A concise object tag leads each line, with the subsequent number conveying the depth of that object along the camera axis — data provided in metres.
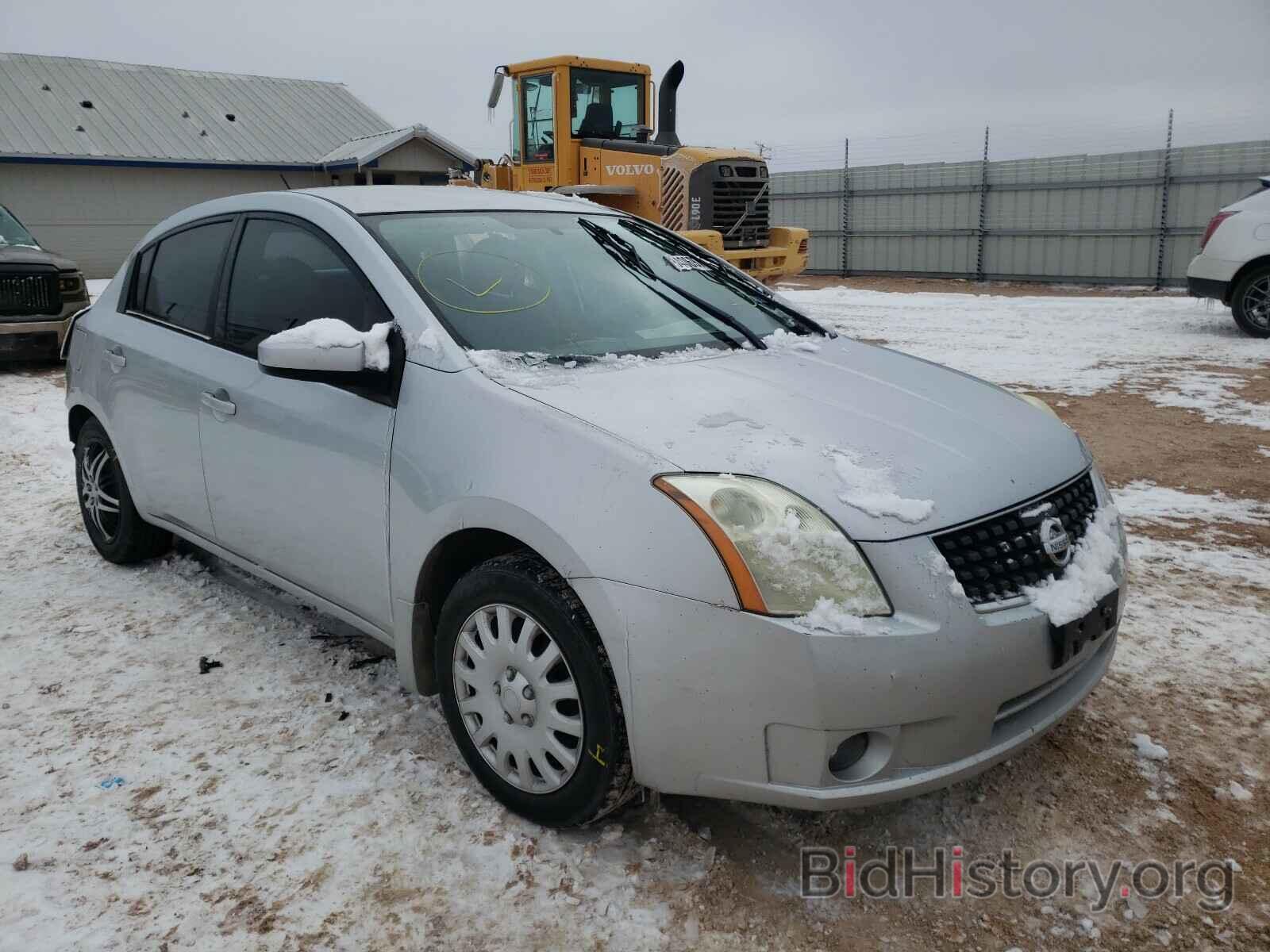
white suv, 10.97
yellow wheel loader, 12.93
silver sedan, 2.18
